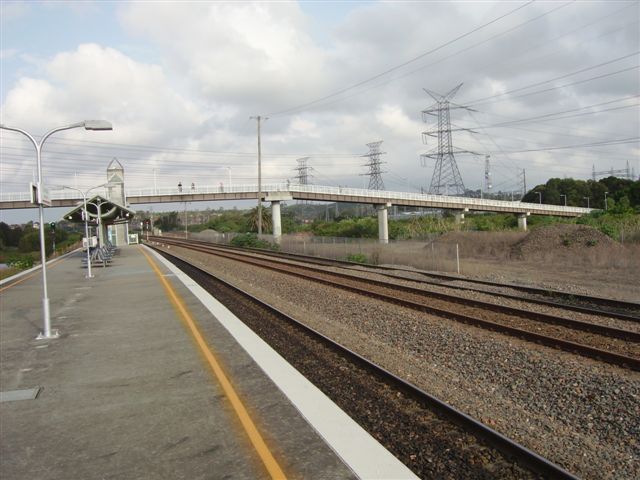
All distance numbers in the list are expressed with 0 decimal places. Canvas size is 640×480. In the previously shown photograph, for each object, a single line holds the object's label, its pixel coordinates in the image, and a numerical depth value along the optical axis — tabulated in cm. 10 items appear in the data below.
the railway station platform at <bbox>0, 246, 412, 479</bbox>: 472
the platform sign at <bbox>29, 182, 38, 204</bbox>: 1040
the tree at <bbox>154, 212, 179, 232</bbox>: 18525
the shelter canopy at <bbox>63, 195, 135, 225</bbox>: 3278
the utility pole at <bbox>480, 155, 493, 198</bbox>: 11902
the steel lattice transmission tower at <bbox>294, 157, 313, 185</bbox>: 10046
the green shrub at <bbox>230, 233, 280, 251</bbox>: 5283
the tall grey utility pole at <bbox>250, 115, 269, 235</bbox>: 5722
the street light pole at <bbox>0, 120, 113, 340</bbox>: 1060
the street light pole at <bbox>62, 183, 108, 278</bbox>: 2463
